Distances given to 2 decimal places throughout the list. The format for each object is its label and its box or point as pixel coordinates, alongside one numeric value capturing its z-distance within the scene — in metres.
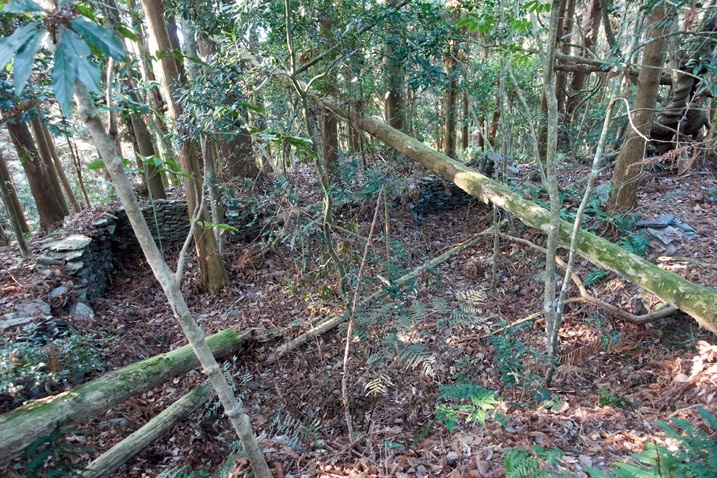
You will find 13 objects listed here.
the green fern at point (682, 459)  1.58
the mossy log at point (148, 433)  2.73
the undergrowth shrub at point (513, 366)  2.83
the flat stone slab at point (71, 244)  5.59
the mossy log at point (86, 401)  2.33
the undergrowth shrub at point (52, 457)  2.22
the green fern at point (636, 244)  4.42
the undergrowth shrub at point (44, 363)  3.09
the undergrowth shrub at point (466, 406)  2.49
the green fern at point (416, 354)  2.70
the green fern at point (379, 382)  2.80
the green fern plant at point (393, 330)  2.83
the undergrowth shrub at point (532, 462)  1.85
